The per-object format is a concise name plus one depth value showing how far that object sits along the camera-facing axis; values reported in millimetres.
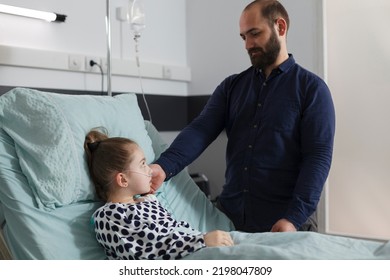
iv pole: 2477
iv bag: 2588
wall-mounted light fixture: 2236
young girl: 1368
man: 1783
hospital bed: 1323
